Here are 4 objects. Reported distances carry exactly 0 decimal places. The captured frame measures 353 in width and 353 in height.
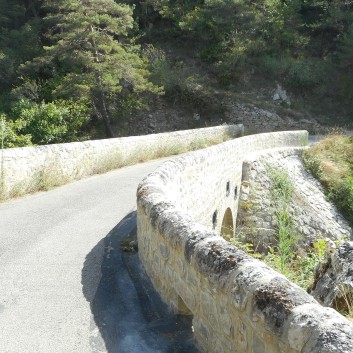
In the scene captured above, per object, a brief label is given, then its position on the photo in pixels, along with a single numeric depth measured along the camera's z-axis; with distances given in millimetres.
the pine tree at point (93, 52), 21938
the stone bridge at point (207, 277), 2539
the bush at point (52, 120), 19188
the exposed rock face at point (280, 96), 31759
